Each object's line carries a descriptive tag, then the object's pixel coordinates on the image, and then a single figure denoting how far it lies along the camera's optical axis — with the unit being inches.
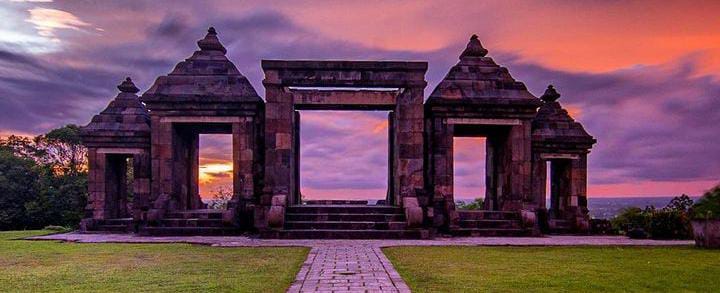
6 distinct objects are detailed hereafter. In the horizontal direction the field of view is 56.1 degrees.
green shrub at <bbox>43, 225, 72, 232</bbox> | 1003.9
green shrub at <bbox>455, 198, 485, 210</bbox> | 1455.2
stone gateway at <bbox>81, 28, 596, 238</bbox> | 871.7
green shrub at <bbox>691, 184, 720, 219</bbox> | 865.5
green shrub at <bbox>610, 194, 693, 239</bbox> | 825.5
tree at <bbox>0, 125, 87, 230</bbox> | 1381.6
